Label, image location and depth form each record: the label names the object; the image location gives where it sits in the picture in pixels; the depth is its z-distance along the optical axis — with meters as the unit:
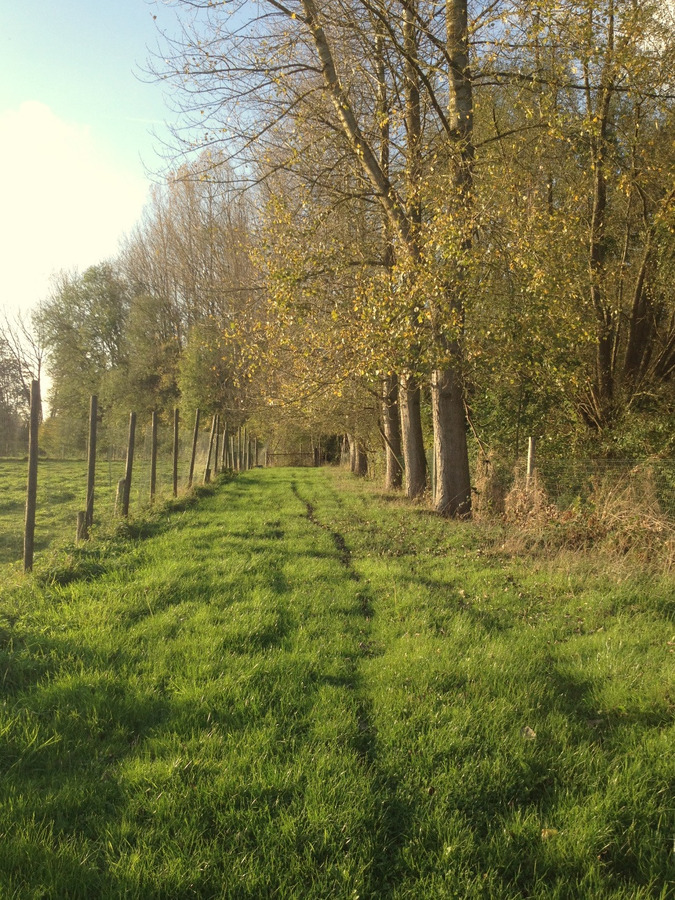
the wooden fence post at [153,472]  12.22
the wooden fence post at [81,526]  8.33
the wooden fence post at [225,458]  22.54
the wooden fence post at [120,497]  10.04
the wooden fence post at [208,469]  17.42
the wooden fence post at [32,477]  6.46
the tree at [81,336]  41.69
